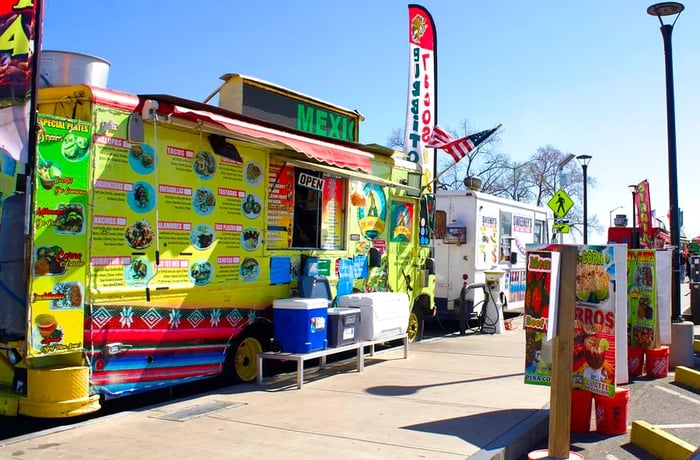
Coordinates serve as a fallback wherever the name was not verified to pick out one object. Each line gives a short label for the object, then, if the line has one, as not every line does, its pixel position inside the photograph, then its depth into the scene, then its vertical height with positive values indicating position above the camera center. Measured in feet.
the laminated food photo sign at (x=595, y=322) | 19.97 -1.62
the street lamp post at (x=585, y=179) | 84.53 +11.44
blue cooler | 24.97 -2.16
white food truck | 44.83 +1.43
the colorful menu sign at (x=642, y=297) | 29.53 -1.26
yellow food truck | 18.47 +0.77
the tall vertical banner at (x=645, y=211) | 57.21 +4.93
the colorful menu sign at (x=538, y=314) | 18.88 -1.34
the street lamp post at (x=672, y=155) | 38.09 +6.53
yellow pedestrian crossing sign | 53.83 +5.06
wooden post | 17.53 -2.43
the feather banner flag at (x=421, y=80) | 42.73 +12.12
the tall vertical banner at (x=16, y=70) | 17.22 +4.88
